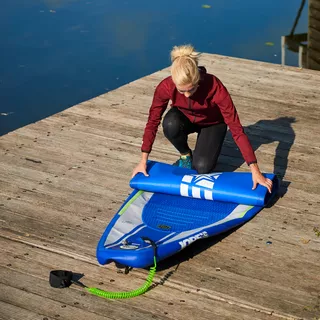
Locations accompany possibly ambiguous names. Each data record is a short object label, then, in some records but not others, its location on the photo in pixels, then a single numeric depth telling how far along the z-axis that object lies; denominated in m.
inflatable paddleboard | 4.25
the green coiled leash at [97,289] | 4.07
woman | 4.61
